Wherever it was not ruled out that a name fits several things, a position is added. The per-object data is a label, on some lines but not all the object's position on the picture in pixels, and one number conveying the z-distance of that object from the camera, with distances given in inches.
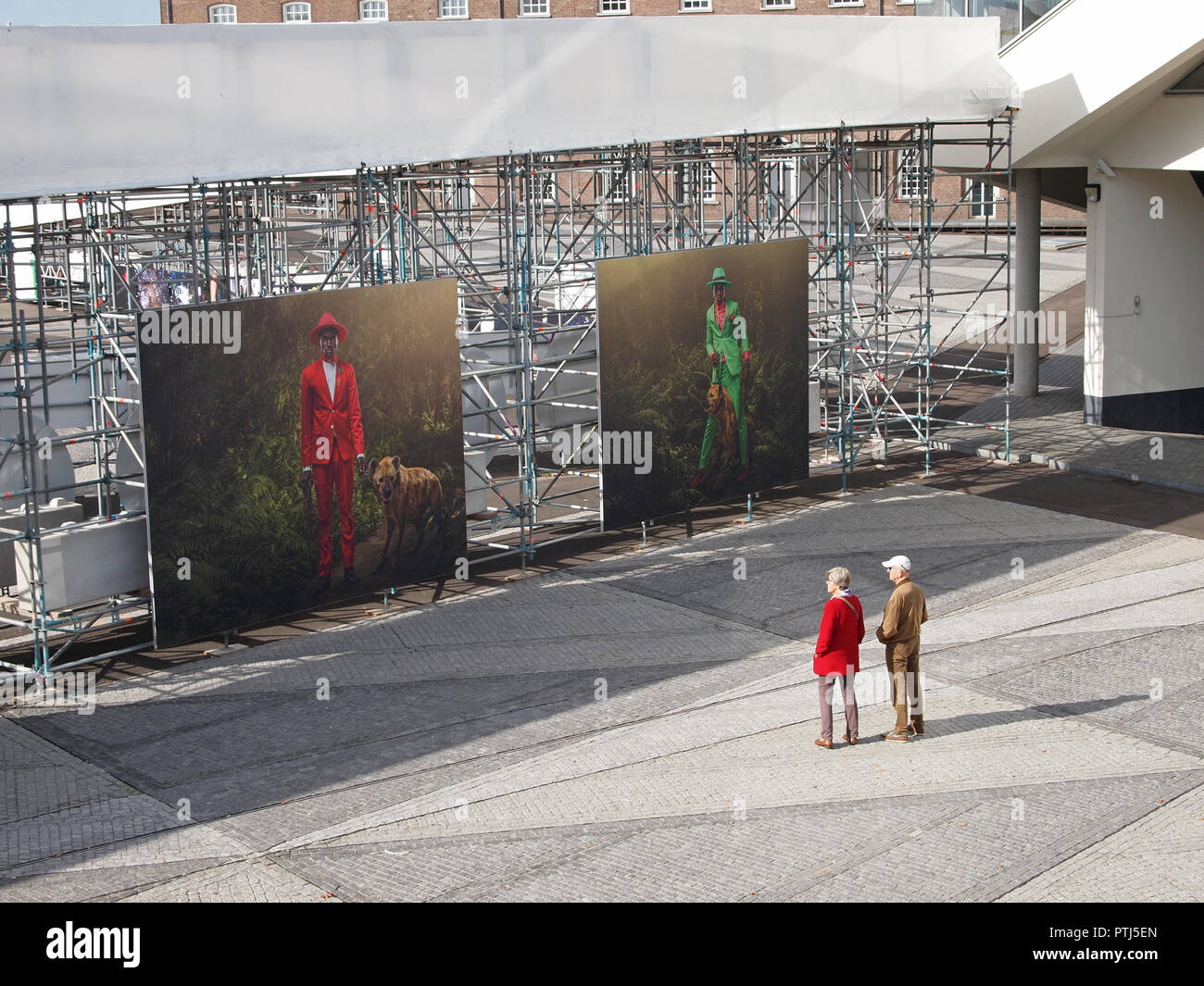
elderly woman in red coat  434.3
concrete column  1009.5
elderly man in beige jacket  437.4
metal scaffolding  573.6
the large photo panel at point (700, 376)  686.5
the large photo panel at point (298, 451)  538.9
